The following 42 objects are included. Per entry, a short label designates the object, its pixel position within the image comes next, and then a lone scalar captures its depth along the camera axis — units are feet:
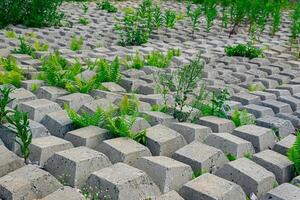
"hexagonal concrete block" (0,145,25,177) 9.85
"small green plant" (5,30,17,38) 23.76
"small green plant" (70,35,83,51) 22.18
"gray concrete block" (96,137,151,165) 10.71
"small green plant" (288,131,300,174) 11.10
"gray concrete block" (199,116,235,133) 12.97
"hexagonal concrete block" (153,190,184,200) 9.29
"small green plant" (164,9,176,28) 28.40
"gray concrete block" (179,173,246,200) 9.41
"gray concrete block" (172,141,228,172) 10.82
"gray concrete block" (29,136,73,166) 10.61
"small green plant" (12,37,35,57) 19.92
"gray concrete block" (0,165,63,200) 9.01
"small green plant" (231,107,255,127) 13.71
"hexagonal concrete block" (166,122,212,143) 12.25
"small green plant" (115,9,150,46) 24.76
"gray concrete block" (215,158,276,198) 10.25
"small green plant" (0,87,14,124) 11.41
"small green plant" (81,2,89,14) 34.43
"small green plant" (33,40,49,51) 20.77
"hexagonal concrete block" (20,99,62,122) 12.95
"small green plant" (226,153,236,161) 11.61
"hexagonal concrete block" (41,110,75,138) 12.28
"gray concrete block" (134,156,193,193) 9.94
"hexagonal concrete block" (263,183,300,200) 9.64
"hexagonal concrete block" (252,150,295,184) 11.05
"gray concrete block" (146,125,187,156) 11.44
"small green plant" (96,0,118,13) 35.40
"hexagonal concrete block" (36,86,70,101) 14.75
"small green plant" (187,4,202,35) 27.84
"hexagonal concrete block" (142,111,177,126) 13.05
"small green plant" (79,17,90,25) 30.01
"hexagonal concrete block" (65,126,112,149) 11.44
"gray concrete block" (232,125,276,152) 12.35
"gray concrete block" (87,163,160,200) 9.19
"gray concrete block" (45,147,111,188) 9.83
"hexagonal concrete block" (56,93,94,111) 14.03
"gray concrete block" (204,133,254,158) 11.73
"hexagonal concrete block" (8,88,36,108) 13.72
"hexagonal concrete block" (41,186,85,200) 8.94
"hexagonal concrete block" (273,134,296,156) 12.09
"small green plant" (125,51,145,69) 19.04
